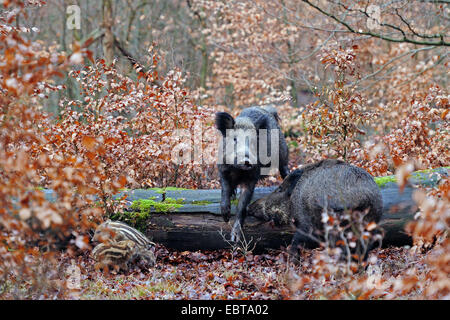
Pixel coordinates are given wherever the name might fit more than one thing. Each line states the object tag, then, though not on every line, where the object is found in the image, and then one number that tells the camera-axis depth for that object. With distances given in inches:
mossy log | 548.4
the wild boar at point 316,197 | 451.5
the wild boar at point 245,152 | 550.0
